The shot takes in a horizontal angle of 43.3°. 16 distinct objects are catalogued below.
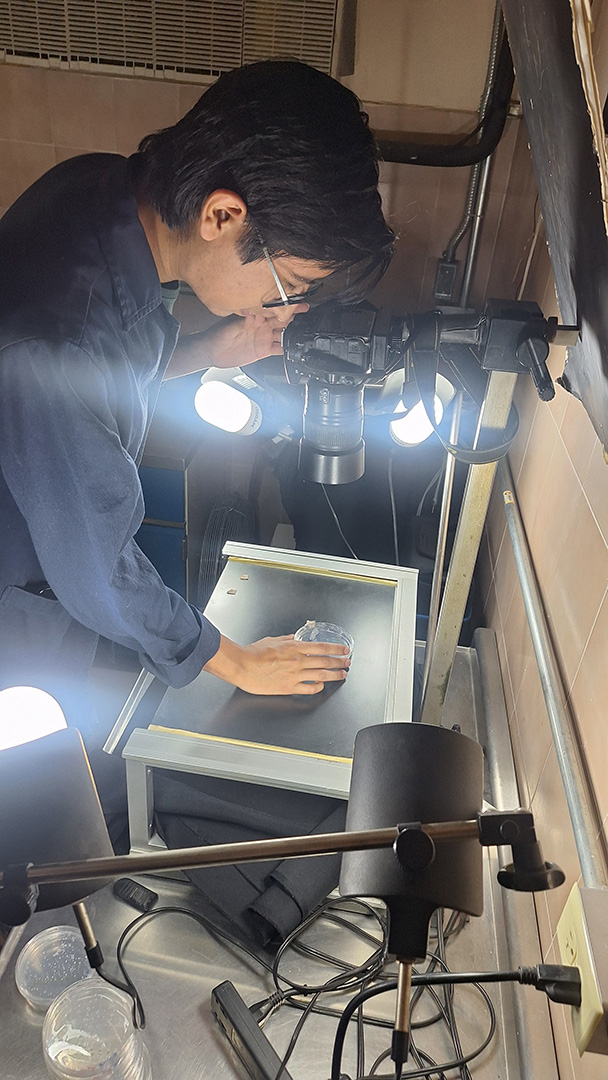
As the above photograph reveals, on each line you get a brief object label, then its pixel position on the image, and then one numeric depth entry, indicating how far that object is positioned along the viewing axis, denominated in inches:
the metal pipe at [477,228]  77.0
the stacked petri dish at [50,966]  36.5
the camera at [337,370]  37.0
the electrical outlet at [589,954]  22.5
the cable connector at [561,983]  22.4
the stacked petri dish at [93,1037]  33.4
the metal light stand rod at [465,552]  36.4
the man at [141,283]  34.1
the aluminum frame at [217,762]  38.2
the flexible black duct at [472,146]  72.8
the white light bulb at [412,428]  45.6
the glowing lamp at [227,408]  52.1
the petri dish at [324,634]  47.5
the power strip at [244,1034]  34.1
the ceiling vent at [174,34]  73.2
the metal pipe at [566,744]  31.3
